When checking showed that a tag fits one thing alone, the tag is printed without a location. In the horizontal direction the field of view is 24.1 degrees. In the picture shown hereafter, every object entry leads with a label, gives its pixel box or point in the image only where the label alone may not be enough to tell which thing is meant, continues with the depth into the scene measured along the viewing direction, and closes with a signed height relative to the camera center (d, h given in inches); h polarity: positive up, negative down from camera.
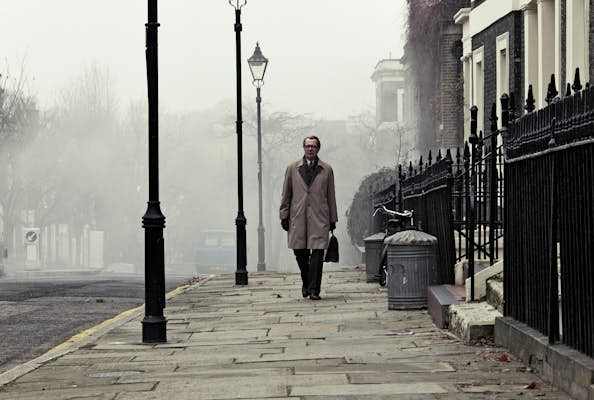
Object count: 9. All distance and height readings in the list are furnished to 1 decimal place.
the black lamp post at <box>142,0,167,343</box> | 469.4 +1.9
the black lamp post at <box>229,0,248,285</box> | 911.7 +49.0
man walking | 646.5 +11.2
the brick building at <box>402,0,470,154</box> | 1552.3 +196.0
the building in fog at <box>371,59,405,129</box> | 3558.1 +362.6
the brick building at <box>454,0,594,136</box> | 939.3 +145.5
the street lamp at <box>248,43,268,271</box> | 1344.7 +161.1
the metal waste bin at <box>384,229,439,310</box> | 551.2 -14.3
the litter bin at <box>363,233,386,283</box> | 800.3 -13.8
